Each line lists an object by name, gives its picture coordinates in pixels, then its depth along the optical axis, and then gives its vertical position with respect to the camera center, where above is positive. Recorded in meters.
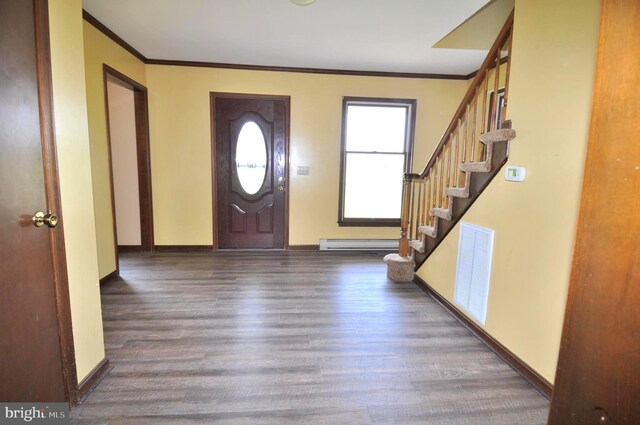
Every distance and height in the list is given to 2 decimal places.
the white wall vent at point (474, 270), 2.47 -0.71
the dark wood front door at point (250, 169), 4.61 +0.04
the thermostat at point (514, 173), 2.11 +0.04
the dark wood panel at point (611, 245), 0.84 -0.17
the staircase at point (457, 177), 2.35 +0.01
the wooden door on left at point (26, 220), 1.28 -0.21
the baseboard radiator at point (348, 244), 4.96 -1.02
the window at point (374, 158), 4.80 +0.26
